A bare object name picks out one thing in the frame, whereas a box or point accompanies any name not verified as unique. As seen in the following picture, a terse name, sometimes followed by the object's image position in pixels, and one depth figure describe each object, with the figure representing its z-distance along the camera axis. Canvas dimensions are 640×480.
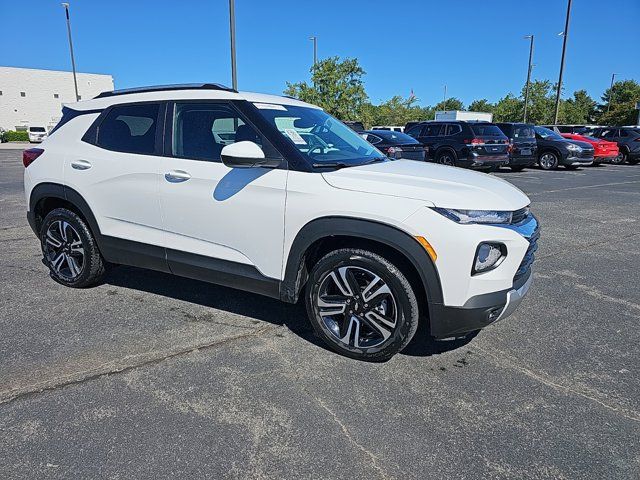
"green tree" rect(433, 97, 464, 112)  97.25
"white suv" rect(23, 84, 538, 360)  2.79
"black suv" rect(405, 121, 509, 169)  14.45
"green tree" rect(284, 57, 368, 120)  36.38
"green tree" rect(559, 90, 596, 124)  55.93
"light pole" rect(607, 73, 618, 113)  69.44
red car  19.62
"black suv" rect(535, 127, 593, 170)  17.67
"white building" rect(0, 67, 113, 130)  56.81
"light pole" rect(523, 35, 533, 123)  33.12
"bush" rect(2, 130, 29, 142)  46.06
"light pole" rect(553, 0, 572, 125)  24.80
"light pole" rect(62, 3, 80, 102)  33.95
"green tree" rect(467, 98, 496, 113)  82.75
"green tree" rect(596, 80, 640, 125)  51.03
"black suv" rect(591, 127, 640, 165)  21.53
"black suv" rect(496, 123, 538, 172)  16.61
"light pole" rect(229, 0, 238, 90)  11.43
